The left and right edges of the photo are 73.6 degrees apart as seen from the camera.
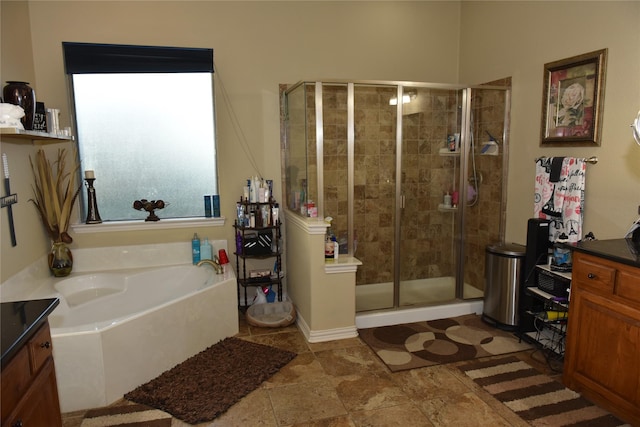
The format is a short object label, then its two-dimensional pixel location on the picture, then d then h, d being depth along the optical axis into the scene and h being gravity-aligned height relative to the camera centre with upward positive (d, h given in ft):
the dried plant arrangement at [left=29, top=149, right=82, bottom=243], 10.70 -0.66
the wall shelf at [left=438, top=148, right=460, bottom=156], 12.28 +0.27
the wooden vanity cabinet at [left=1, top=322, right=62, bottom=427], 4.15 -2.35
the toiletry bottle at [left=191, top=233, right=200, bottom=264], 12.44 -2.44
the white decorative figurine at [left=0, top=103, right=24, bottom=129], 8.05 +0.98
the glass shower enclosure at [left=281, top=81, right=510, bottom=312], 11.27 -0.41
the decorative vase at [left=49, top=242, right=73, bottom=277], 11.06 -2.43
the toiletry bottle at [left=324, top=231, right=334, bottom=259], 10.95 -2.19
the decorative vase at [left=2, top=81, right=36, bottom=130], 8.67 +1.41
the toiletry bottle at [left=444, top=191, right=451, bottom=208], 12.65 -1.13
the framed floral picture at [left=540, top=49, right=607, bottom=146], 9.28 +1.38
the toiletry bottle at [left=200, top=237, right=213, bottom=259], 12.45 -2.47
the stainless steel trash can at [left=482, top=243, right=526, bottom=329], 10.82 -3.12
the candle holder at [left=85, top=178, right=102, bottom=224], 11.79 -1.10
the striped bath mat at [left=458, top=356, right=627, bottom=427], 7.53 -4.50
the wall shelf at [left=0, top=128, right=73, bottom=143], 7.97 +0.67
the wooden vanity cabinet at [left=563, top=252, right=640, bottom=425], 7.03 -3.07
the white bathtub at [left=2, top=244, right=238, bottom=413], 7.93 -3.45
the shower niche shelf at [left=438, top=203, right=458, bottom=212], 12.61 -1.37
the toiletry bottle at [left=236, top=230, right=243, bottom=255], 12.40 -2.30
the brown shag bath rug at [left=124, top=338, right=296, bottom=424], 8.00 -4.45
